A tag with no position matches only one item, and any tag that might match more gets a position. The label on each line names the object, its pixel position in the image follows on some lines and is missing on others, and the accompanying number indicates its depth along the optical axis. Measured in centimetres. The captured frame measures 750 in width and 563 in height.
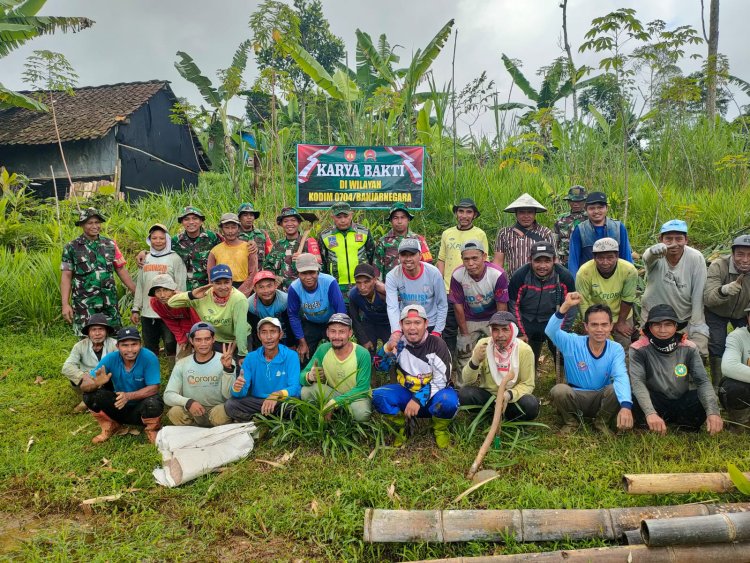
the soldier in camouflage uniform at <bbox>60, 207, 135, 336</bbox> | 585
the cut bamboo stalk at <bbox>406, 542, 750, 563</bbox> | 293
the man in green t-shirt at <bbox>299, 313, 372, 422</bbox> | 453
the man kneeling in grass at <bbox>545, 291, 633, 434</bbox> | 435
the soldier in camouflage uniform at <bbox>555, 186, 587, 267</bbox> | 626
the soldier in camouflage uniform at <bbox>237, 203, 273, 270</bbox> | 611
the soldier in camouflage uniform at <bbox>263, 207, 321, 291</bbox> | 591
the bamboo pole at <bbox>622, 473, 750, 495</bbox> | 340
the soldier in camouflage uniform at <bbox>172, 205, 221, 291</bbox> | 588
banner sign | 747
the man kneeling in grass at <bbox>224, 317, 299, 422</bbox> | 460
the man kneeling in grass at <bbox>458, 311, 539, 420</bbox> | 441
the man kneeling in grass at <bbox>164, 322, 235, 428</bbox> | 465
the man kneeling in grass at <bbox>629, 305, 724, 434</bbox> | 419
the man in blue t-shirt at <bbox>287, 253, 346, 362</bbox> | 503
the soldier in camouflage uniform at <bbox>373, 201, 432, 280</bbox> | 589
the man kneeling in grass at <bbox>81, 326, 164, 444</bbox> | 474
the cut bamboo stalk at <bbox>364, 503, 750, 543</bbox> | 320
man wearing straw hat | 564
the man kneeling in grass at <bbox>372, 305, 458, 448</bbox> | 439
